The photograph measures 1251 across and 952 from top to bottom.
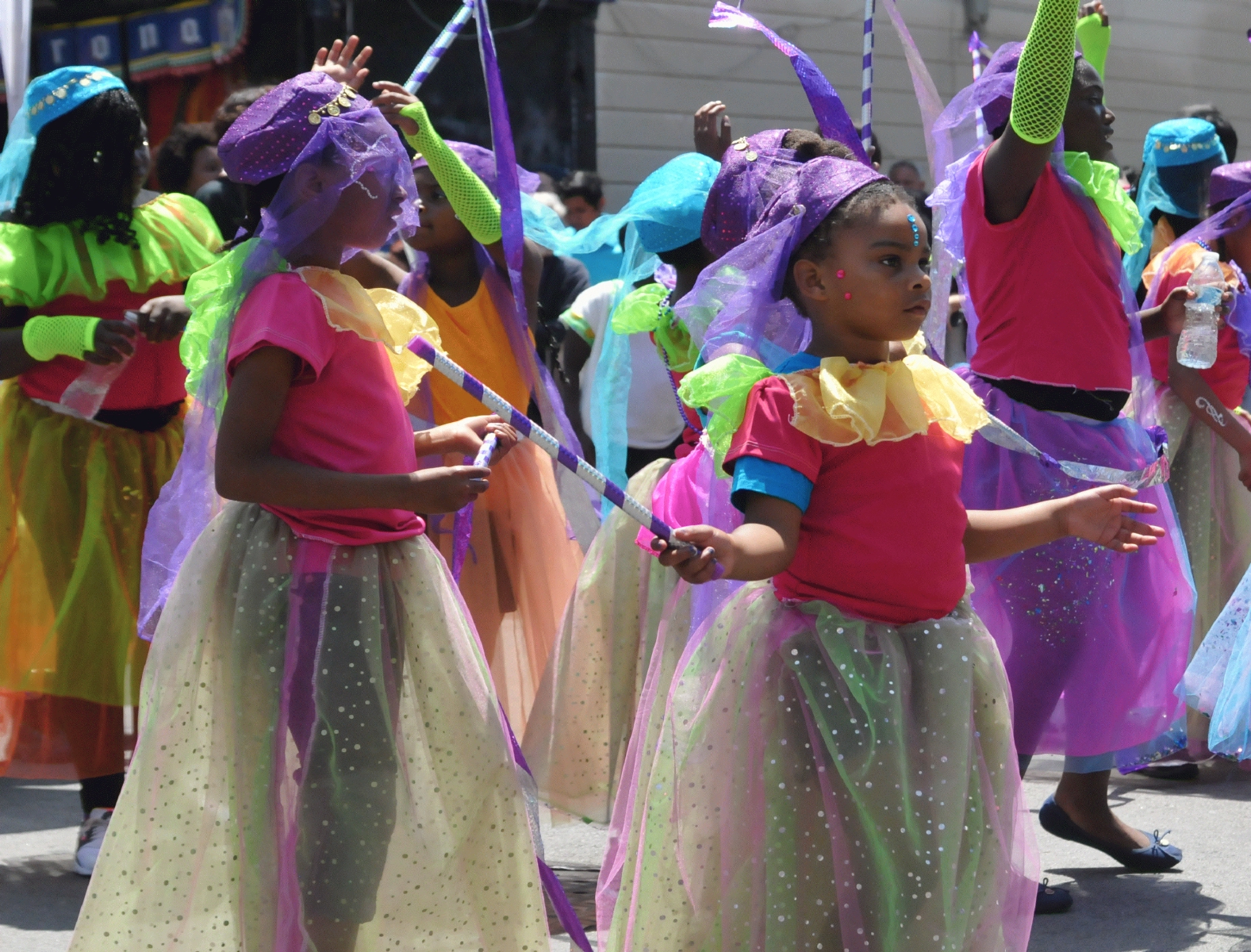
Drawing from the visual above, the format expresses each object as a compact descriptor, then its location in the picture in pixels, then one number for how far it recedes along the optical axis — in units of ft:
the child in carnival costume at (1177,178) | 38.34
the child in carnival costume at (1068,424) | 25.84
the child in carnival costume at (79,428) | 28.68
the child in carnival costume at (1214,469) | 35.32
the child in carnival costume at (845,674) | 17.69
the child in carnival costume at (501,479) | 30.99
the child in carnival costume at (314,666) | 19.31
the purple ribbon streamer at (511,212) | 28.55
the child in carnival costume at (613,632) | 28.48
